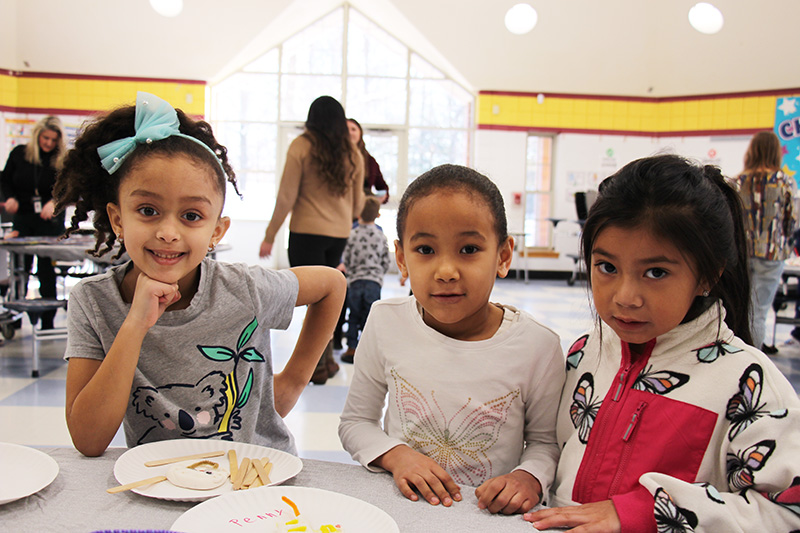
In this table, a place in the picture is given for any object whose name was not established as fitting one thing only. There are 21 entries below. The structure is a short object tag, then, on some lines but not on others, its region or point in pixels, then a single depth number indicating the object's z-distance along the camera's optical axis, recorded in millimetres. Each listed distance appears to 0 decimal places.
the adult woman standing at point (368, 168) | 3736
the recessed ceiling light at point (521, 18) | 6695
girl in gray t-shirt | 990
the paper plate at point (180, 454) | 766
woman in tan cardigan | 3070
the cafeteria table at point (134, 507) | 704
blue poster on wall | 7953
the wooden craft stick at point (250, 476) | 812
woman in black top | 4316
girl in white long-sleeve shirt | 1024
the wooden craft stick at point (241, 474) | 808
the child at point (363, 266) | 3947
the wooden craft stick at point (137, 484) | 748
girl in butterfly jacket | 748
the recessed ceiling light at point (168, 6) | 6082
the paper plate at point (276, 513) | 692
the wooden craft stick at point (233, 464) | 842
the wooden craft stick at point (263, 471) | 816
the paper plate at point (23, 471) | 756
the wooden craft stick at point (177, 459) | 848
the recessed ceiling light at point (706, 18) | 6277
